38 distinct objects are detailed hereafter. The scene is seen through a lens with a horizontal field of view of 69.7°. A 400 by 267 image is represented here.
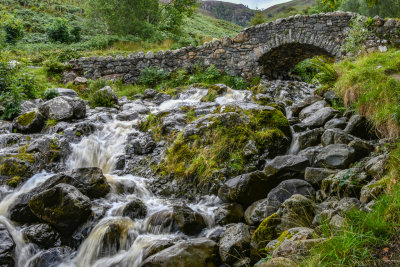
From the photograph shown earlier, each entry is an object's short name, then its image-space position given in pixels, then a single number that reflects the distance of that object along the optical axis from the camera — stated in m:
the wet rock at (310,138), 5.52
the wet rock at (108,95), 10.32
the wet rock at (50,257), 3.96
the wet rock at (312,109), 6.98
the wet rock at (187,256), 3.40
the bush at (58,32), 19.03
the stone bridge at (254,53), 11.71
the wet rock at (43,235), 4.17
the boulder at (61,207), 4.31
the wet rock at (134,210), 4.69
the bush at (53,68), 13.09
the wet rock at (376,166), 3.46
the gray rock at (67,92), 10.70
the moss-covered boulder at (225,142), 5.49
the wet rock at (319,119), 6.18
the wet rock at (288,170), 4.69
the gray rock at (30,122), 7.56
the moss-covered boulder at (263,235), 3.38
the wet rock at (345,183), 3.60
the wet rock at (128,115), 8.85
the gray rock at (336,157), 4.35
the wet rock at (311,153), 4.90
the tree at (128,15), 18.20
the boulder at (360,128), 5.22
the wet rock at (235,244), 3.46
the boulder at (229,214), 4.41
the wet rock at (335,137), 4.88
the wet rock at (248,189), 4.62
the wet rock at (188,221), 4.24
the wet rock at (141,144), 6.96
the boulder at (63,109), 8.14
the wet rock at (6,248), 3.72
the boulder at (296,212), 3.37
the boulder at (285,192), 4.01
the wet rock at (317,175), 4.21
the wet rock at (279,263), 2.40
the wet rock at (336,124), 5.66
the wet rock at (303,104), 7.50
